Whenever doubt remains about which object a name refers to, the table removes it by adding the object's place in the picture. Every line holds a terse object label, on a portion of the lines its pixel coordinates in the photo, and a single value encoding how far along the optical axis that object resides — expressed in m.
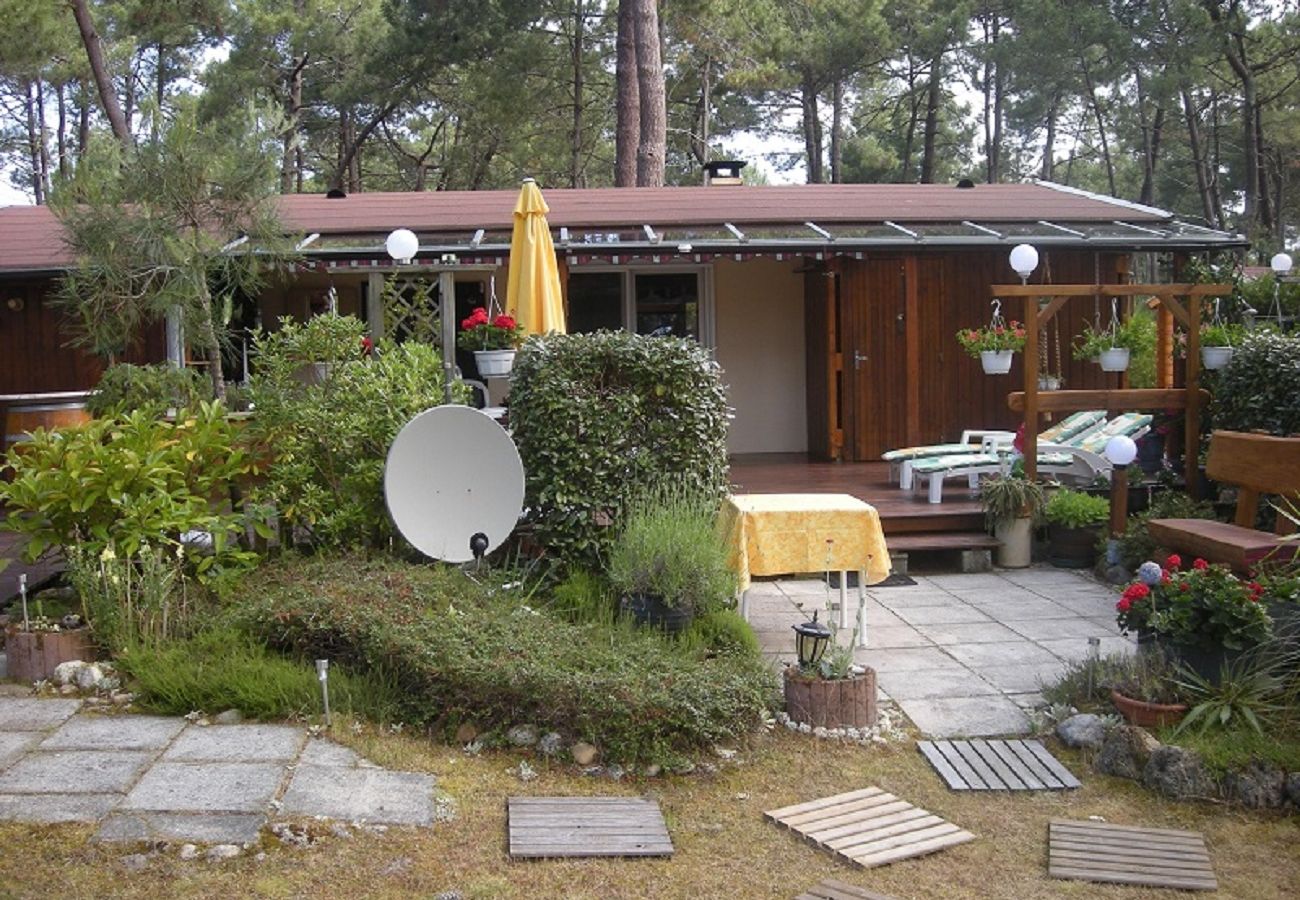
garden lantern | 5.02
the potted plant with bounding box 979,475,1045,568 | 8.09
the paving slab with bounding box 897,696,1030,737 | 5.07
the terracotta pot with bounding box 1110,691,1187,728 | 4.77
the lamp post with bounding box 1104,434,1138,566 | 7.60
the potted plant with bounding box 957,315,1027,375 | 9.09
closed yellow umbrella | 7.96
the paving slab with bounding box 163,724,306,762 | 4.45
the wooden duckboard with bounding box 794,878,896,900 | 3.63
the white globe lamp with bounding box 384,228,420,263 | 8.23
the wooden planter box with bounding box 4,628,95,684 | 5.35
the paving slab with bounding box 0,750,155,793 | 4.13
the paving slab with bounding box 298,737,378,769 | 4.44
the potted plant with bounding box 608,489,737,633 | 5.55
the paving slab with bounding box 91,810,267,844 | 3.76
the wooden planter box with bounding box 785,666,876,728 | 4.96
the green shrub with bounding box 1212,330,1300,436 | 7.46
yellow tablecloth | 5.95
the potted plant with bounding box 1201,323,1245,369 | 8.23
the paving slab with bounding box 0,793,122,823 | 3.88
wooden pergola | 8.27
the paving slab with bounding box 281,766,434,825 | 4.03
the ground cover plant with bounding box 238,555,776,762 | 4.60
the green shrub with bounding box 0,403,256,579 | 5.72
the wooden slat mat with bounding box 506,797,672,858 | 3.89
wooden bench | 6.11
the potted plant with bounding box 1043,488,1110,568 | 8.05
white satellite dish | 6.24
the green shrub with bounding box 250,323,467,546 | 6.49
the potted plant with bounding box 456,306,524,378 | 7.48
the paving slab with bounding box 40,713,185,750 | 4.55
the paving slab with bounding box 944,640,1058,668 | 5.99
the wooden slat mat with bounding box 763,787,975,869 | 3.97
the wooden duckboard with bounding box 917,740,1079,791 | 4.54
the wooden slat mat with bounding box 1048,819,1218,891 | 3.83
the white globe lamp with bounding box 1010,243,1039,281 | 9.06
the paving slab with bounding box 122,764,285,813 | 4.00
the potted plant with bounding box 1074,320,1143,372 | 8.91
